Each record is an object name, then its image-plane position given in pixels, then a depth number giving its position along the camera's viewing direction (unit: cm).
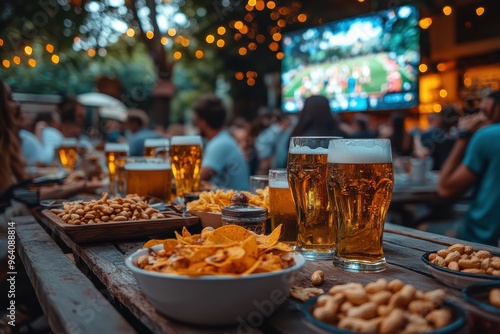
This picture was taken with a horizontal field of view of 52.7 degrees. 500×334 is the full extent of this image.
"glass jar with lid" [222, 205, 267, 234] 117
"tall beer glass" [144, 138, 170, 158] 214
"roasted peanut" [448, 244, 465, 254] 102
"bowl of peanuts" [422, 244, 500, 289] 88
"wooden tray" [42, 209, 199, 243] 129
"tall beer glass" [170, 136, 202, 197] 199
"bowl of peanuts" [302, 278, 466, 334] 63
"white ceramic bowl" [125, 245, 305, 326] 73
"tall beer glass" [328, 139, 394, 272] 105
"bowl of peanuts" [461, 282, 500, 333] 65
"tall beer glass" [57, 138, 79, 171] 357
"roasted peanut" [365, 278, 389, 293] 75
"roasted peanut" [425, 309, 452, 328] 65
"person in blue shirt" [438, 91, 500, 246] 251
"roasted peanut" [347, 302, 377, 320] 67
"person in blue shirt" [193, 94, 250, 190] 341
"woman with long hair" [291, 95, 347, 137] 358
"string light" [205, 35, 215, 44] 679
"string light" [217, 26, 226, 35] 689
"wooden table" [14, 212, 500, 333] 78
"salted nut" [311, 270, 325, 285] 96
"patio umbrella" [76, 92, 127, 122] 1165
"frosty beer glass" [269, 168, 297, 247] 131
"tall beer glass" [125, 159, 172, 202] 185
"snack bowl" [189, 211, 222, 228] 137
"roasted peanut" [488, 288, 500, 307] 69
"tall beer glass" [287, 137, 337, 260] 120
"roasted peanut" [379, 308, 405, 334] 62
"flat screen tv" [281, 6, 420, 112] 504
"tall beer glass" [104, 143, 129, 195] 236
